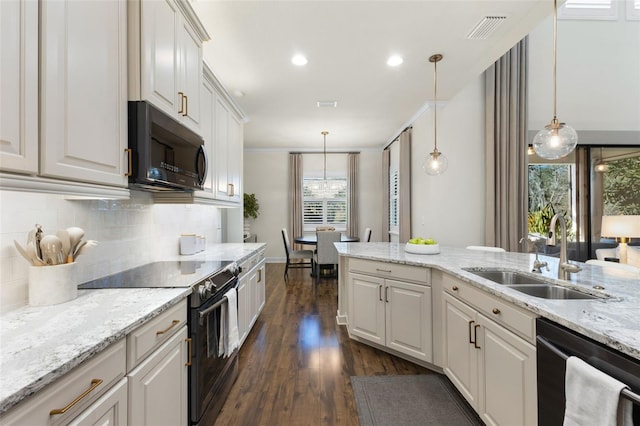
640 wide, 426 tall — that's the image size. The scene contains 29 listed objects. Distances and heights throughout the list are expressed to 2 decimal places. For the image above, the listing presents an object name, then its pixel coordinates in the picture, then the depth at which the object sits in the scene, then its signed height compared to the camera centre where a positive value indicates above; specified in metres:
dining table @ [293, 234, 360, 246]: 5.38 -0.53
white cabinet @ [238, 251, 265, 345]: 2.51 -0.81
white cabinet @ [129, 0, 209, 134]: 1.42 +0.93
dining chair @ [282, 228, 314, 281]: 5.67 -0.83
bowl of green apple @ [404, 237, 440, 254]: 2.65 -0.32
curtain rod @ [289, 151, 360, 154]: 7.16 +1.61
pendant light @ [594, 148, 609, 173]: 4.57 +0.80
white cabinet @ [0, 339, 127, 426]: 0.66 -0.51
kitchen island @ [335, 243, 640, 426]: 1.15 -0.59
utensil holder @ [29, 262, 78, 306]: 1.14 -0.30
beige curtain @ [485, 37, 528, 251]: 3.87 +0.82
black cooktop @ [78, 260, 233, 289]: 1.49 -0.39
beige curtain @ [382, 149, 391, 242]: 6.50 +0.56
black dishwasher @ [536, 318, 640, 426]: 0.86 -0.52
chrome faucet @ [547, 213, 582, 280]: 1.66 -0.21
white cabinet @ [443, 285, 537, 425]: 1.28 -0.84
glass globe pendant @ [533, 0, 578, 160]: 2.15 +0.59
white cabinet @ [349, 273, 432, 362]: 2.27 -0.89
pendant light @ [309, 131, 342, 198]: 6.43 +0.64
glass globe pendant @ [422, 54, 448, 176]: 3.14 +0.58
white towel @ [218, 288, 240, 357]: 1.80 -0.76
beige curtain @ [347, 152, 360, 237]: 7.11 +0.51
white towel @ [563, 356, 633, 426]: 0.83 -0.59
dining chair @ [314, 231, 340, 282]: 4.98 -0.65
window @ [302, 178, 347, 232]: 7.29 +0.12
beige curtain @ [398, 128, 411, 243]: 4.93 +0.54
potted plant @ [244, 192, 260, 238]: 6.64 +0.13
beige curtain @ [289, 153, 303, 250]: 7.10 +0.55
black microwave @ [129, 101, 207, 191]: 1.41 +0.36
